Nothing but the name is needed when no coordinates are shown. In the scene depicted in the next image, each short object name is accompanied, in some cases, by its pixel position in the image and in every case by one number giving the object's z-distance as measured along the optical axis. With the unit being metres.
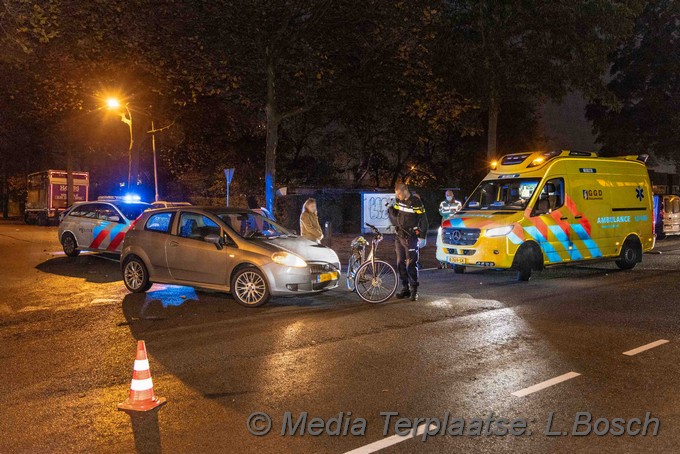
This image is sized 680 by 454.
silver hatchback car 9.14
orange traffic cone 4.83
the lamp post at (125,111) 24.06
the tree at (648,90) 37.88
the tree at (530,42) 21.20
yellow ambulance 11.66
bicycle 9.61
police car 14.99
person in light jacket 11.02
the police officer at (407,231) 9.55
